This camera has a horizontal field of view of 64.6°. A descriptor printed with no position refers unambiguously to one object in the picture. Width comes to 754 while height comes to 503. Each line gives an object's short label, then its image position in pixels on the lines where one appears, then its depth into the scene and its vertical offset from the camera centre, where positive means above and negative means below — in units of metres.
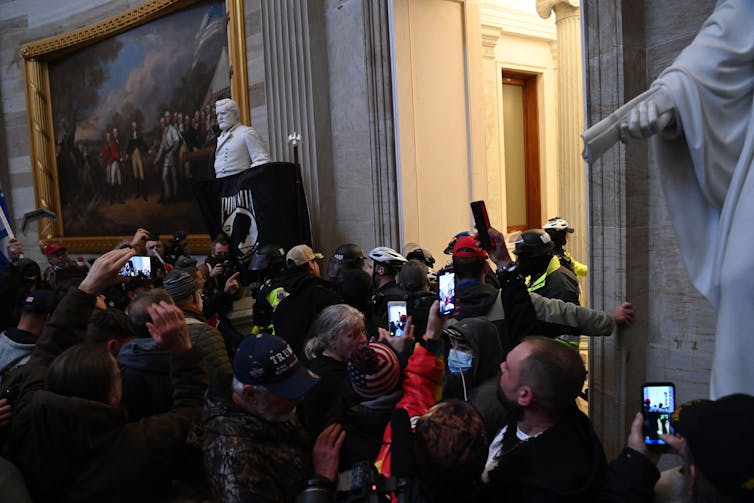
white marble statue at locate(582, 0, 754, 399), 1.50 +0.10
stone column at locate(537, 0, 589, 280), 7.04 +1.02
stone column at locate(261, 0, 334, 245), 6.07 +1.28
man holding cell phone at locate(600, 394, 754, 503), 0.99 -0.45
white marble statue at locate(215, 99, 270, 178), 5.92 +0.66
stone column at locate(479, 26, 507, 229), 8.08 +1.11
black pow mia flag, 5.51 +0.02
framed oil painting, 8.16 +1.66
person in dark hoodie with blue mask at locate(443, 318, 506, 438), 2.26 -0.60
